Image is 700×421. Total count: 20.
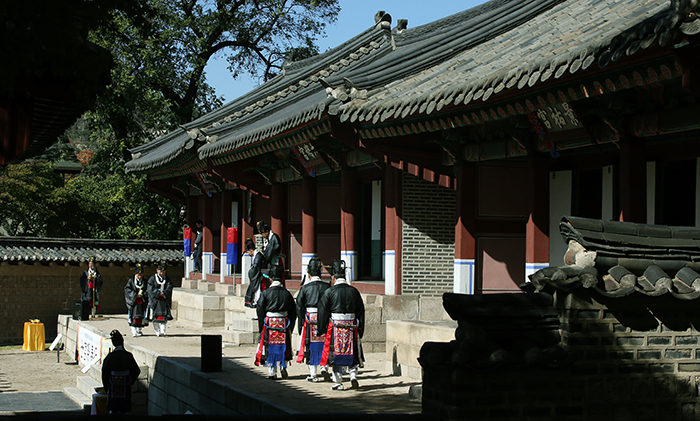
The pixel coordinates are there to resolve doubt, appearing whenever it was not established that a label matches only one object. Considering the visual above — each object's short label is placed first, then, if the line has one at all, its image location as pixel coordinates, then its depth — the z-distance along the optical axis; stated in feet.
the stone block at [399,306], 39.65
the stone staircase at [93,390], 42.88
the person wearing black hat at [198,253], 76.11
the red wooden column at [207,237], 70.64
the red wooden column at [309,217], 50.75
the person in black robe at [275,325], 32.48
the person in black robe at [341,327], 30.09
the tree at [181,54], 86.02
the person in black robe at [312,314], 31.63
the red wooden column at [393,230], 40.06
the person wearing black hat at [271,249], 44.78
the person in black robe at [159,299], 53.42
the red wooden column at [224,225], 65.19
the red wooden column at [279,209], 57.57
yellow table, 73.61
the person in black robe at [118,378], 35.29
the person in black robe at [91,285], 79.05
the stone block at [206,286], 65.98
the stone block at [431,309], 39.47
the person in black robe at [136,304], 54.60
